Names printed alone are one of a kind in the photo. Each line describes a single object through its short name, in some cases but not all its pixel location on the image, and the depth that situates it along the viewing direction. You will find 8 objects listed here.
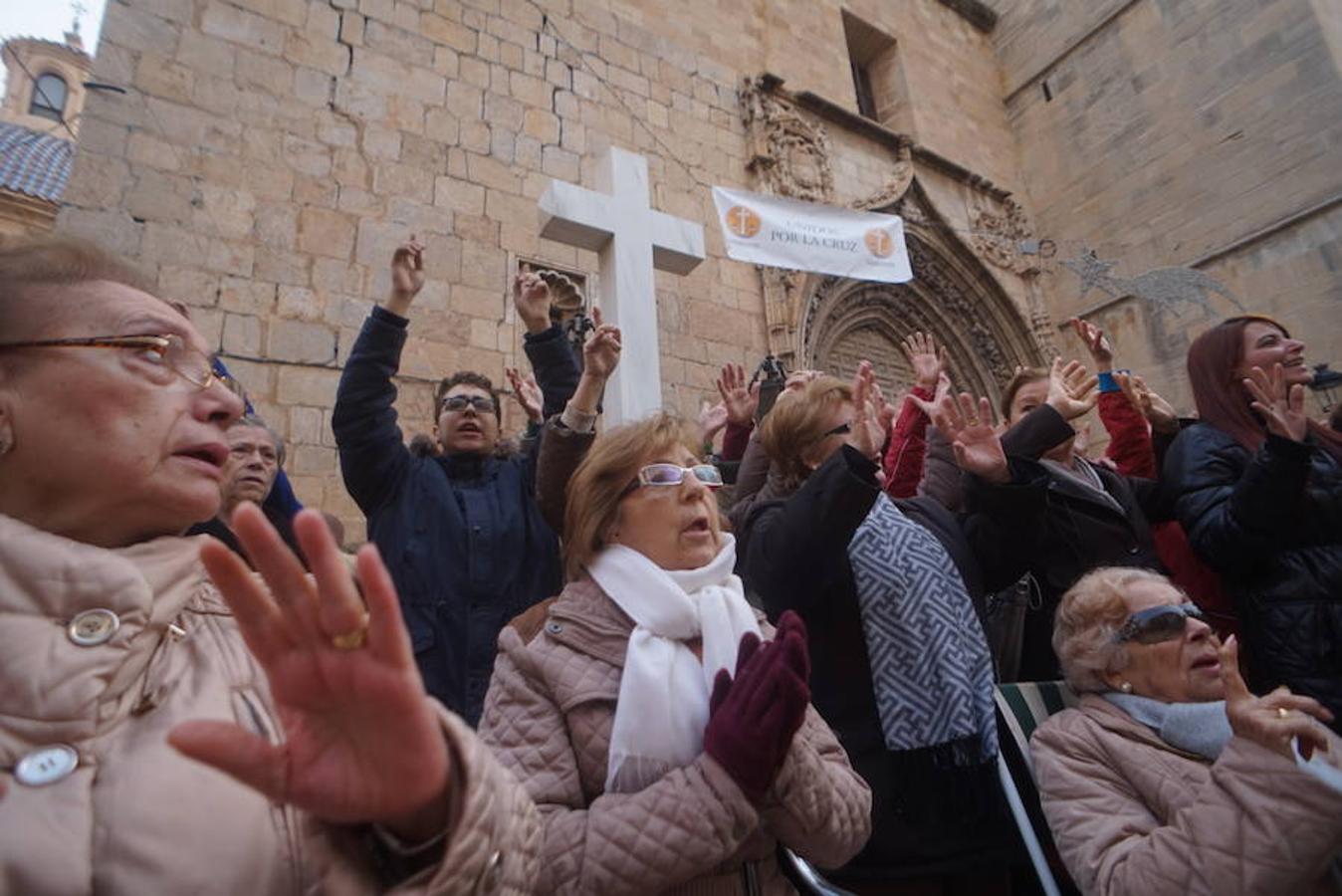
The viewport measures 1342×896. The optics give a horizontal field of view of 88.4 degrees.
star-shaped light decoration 8.04
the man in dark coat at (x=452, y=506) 2.02
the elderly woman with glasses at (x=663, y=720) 1.10
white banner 5.31
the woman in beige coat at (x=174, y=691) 0.66
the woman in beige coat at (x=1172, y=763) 1.27
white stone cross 3.27
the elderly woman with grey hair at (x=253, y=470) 2.02
